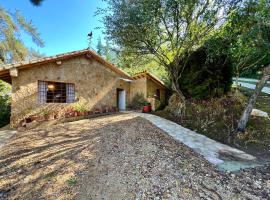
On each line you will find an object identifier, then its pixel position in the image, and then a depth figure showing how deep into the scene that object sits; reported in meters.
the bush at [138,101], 10.99
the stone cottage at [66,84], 6.95
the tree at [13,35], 5.94
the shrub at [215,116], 5.52
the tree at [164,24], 5.70
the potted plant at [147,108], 9.57
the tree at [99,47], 31.70
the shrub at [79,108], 8.19
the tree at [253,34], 4.36
